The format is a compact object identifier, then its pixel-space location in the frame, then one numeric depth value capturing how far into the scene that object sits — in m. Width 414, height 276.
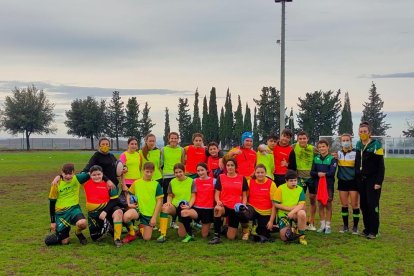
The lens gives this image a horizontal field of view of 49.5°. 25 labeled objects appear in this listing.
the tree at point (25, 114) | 60.22
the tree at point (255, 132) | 66.38
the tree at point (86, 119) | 65.56
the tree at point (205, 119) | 69.56
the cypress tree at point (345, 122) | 69.75
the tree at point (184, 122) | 69.19
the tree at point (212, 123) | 69.19
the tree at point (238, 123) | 68.00
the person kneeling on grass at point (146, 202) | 7.23
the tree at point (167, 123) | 74.19
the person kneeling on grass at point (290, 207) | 7.01
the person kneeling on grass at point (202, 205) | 7.31
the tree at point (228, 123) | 68.88
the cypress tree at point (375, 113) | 76.94
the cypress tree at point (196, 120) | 70.00
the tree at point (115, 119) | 66.62
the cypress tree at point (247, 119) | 69.00
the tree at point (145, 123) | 66.44
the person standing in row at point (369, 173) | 7.34
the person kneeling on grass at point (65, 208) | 6.95
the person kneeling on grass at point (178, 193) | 7.46
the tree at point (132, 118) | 65.44
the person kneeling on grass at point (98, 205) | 7.07
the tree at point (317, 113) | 66.88
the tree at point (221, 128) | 69.38
